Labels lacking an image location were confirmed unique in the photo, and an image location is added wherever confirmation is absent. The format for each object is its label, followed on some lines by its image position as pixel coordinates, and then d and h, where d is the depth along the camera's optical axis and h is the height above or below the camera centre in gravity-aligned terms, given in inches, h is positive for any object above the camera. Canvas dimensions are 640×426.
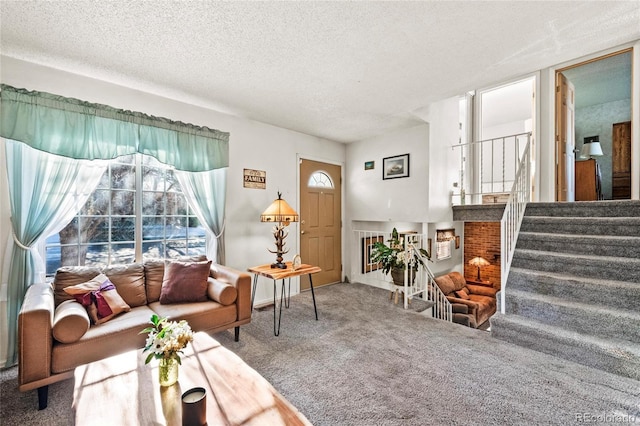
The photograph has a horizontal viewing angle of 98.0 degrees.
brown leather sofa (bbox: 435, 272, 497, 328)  183.3 -59.6
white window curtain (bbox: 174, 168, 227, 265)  127.0 +6.2
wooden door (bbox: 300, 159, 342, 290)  176.4 -4.7
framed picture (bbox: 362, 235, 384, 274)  194.5 -27.7
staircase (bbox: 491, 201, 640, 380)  89.3 -28.2
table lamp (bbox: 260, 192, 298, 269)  126.5 -1.0
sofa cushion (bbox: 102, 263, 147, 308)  99.7 -25.3
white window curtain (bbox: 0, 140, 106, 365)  88.7 +2.0
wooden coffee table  47.7 -35.2
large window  103.9 -4.2
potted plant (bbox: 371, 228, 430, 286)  145.7 -24.4
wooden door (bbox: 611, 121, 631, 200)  190.5 +36.6
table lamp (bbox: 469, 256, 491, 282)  215.2 -38.1
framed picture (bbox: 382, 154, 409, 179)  169.7 +29.1
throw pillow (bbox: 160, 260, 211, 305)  103.4 -26.6
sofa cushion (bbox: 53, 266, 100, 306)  88.3 -21.5
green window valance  89.4 +30.8
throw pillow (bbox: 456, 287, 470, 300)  197.9 -58.3
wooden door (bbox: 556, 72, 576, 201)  151.6 +40.0
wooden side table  114.9 -25.6
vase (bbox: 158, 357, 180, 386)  55.0 -31.9
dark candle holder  44.1 -31.8
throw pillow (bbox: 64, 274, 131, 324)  85.7 -27.3
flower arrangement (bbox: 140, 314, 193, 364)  53.9 -25.3
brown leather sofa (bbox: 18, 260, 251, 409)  69.5 -33.5
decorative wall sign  148.1 +18.6
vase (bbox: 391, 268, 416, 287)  146.4 -33.5
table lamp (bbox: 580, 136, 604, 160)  184.5 +42.0
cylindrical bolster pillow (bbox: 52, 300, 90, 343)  72.6 -29.7
